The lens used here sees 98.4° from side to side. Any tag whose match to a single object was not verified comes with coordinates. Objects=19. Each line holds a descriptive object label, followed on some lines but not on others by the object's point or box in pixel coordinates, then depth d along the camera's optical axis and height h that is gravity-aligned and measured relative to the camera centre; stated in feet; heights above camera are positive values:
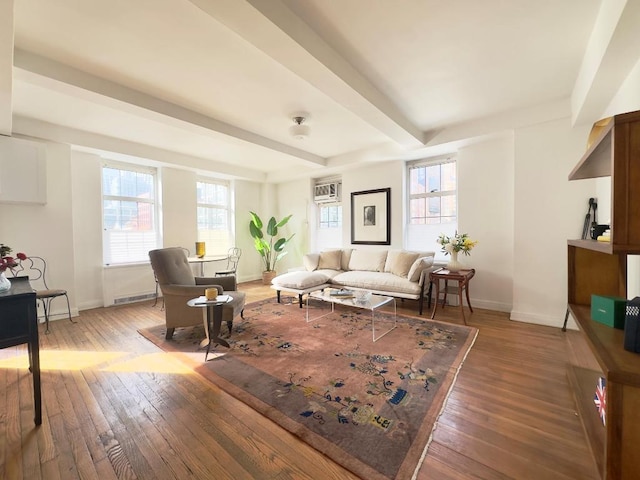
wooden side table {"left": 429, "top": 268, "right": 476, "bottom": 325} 11.37 -1.72
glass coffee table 10.43 -2.54
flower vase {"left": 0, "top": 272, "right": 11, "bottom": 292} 5.95 -1.01
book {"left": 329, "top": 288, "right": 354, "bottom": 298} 11.14 -2.36
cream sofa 12.87 -1.98
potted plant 20.89 -0.40
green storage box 4.45 -1.27
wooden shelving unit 2.98 -1.50
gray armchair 9.82 -2.03
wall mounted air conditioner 19.92 +3.24
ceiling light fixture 11.31 +4.49
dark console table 5.39 -1.74
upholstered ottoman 13.61 -2.32
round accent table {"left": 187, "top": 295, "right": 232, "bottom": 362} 8.66 -2.66
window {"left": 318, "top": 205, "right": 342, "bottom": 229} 20.03 +1.48
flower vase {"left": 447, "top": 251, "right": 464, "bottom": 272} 12.32 -1.29
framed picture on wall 16.71 +1.21
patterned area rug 5.05 -3.72
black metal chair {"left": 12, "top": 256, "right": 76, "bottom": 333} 11.91 -1.68
